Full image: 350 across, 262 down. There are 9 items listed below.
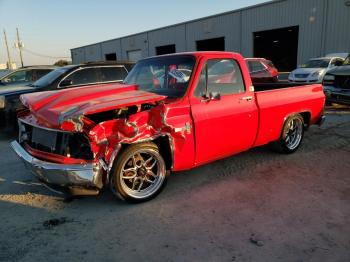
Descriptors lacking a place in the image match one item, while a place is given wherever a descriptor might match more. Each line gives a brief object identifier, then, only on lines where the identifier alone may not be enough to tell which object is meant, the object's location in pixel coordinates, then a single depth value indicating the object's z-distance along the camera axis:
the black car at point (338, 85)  8.68
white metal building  20.12
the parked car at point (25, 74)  10.49
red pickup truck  3.38
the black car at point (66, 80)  7.29
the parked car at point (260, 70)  13.59
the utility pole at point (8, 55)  58.61
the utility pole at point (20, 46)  57.19
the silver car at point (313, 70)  15.15
